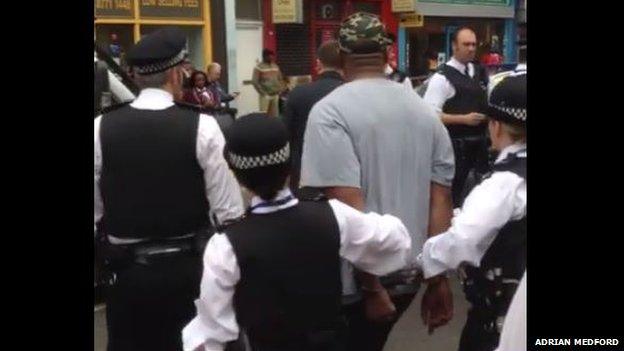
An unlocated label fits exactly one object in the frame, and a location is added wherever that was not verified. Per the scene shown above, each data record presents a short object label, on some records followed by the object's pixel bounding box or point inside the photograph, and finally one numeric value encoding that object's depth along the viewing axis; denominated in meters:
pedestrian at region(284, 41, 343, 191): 5.52
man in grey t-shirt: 3.32
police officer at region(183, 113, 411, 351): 2.77
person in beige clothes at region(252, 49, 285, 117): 15.41
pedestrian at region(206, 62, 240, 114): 12.28
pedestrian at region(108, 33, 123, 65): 13.57
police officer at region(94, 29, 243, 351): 3.41
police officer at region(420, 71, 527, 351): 3.08
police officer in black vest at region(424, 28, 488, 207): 6.54
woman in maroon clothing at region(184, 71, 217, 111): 10.62
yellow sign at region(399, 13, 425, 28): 19.84
